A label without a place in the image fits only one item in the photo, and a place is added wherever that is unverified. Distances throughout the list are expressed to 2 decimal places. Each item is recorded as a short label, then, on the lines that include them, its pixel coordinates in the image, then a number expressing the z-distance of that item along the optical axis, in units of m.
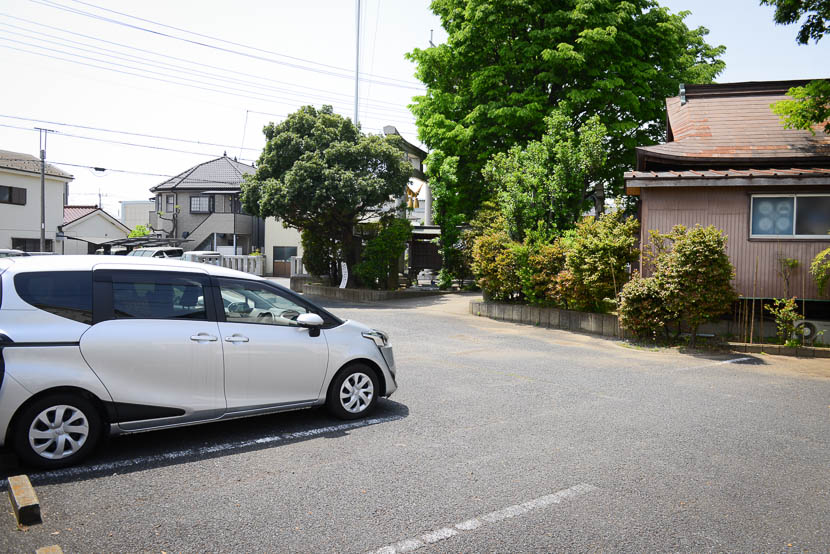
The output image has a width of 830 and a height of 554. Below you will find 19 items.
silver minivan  4.66
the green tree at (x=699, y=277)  11.13
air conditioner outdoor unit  11.88
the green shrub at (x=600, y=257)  13.07
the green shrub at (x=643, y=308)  11.67
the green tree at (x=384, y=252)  21.62
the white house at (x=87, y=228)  43.62
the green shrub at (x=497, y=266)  16.05
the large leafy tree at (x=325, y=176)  20.80
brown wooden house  12.05
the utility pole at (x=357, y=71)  29.84
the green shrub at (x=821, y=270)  11.52
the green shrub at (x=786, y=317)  11.39
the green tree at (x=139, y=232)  46.12
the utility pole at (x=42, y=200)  31.80
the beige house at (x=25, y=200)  34.22
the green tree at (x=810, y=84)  11.91
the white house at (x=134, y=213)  66.81
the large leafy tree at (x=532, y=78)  21.23
